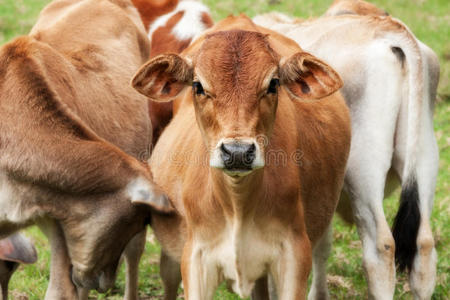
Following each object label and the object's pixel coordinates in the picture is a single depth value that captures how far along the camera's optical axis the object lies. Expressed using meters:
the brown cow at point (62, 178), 9.70
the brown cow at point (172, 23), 15.30
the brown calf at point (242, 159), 8.19
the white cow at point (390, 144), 10.83
